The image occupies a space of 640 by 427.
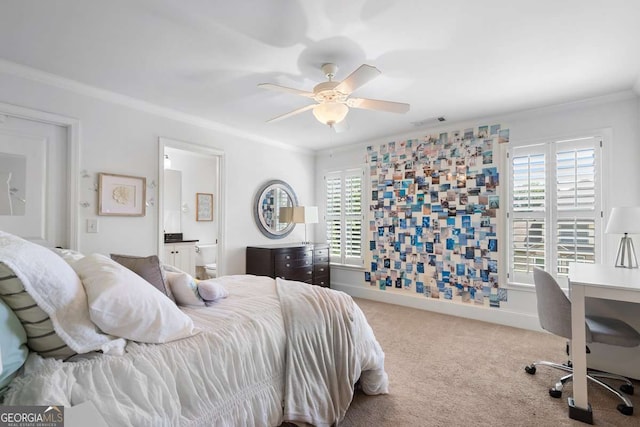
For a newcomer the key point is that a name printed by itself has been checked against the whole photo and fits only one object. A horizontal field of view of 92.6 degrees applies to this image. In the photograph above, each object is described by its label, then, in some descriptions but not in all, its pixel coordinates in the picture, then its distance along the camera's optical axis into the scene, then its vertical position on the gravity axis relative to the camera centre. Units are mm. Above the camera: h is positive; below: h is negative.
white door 2461 +255
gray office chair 1984 -767
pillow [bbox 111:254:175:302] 1687 -320
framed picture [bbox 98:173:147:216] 2916 +168
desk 1817 -579
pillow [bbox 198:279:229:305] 1831 -475
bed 1017 -613
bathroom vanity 4824 -665
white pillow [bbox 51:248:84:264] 1658 -253
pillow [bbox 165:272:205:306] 1807 -466
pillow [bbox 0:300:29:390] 925 -427
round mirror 4484 +88
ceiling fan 2205 +884
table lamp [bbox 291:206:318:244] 4520 -22
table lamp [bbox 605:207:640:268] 2383 -65
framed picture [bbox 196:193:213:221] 5792 +109
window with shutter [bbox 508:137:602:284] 3162 +107
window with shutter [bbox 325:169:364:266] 4941 -21
